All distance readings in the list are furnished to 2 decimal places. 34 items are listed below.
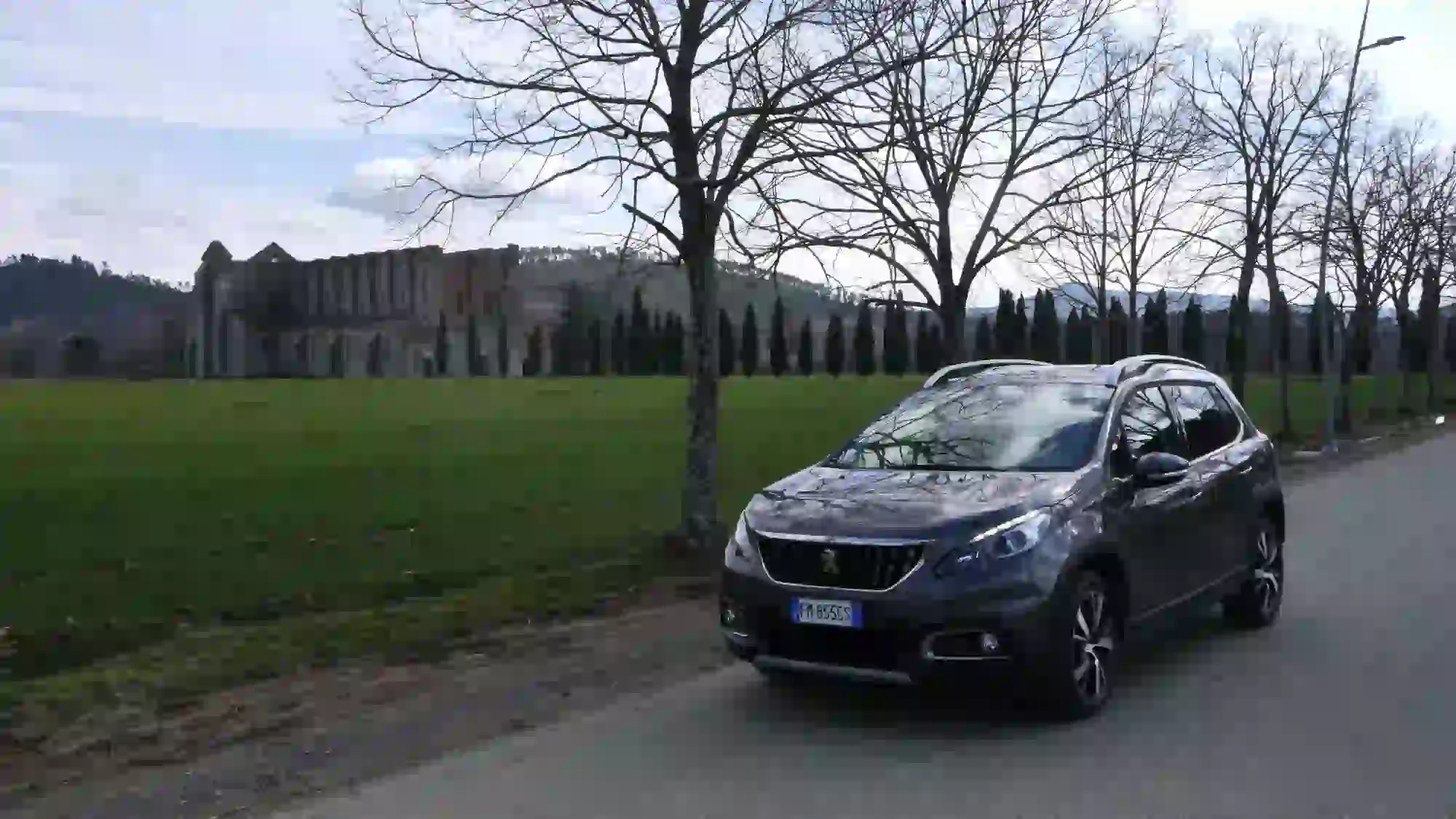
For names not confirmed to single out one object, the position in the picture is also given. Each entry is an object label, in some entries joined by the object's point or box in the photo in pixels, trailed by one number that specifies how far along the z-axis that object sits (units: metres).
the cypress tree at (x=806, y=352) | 117.88
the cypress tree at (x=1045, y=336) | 75.62
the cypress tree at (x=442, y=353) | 105.63
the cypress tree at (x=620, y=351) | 111.69
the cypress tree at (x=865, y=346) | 110.94
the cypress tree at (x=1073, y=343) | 69.25
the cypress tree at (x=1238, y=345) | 28.53
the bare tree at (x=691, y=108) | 11.38
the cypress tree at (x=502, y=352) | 106.50
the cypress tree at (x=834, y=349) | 109.72
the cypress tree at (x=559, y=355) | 107.88
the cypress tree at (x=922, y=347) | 95.81
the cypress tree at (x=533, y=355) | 111.69
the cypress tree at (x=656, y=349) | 109.88
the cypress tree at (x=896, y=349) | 103.00
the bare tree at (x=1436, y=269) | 38.28
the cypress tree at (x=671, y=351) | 107.25
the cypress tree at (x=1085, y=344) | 63.83
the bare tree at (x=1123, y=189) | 15.22
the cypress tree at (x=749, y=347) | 115.94
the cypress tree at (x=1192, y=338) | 78.69
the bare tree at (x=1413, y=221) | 36.50
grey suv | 6.15
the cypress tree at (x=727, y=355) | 97.75
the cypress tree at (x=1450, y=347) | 81.38
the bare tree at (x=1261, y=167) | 27.48
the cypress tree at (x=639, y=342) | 110.81
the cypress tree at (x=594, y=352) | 110.81
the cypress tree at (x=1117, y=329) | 32.91
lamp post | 27.14
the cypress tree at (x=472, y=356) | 106.94
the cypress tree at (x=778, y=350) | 114.50
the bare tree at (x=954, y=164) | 13.55
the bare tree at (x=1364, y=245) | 32.69
